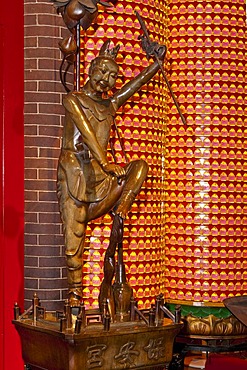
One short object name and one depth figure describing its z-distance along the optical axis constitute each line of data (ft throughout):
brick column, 17.33
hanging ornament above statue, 14.88
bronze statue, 14.70
